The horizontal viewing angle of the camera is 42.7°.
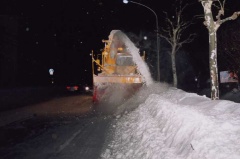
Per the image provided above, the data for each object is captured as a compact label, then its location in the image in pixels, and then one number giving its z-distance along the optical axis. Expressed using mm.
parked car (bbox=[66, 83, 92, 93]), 34125
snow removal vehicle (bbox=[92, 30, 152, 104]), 20645
